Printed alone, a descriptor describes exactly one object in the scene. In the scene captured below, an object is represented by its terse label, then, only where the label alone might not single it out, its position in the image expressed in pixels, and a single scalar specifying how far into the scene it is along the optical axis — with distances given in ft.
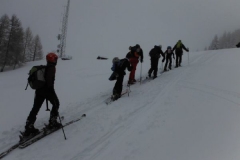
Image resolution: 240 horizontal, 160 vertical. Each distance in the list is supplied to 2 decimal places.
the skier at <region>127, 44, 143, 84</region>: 44.57
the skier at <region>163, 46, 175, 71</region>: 57.19
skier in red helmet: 23.02
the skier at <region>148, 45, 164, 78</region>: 47.93
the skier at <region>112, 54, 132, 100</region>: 35.37
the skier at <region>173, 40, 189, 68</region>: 60.23
